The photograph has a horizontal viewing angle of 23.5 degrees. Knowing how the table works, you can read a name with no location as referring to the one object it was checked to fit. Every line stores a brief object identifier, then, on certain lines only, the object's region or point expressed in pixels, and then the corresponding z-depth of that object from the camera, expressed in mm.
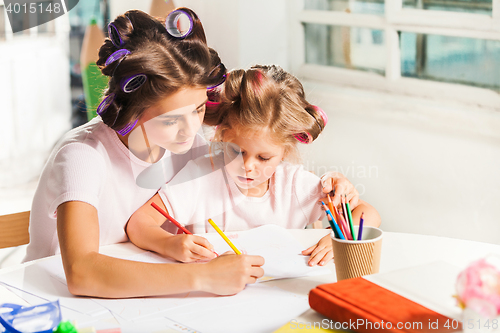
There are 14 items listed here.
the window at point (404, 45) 2959
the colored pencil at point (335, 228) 2171
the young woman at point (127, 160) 2184
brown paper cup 2157
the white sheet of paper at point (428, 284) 2000
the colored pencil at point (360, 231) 2175
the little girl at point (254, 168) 2559
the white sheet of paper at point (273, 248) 2262
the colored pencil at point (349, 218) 2182
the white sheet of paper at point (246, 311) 2068
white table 2222
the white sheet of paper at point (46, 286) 2148
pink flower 1876
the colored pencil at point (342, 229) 2194
